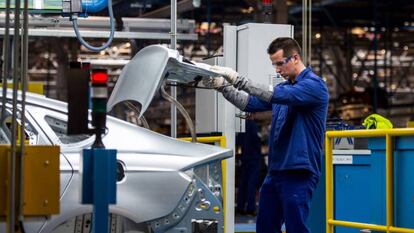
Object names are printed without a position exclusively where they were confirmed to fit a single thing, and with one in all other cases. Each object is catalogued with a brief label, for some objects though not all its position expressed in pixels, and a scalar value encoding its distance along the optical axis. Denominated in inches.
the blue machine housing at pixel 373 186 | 477.7
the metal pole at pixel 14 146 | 294.9
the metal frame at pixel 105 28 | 630.0
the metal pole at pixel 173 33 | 546.6
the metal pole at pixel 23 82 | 298.5
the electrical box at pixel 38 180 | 304.7
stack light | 316.4
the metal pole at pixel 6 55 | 302.9
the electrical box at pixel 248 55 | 562.0
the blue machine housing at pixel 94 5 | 577.5
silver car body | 393.9
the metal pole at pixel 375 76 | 1417.3
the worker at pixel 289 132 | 416.2
